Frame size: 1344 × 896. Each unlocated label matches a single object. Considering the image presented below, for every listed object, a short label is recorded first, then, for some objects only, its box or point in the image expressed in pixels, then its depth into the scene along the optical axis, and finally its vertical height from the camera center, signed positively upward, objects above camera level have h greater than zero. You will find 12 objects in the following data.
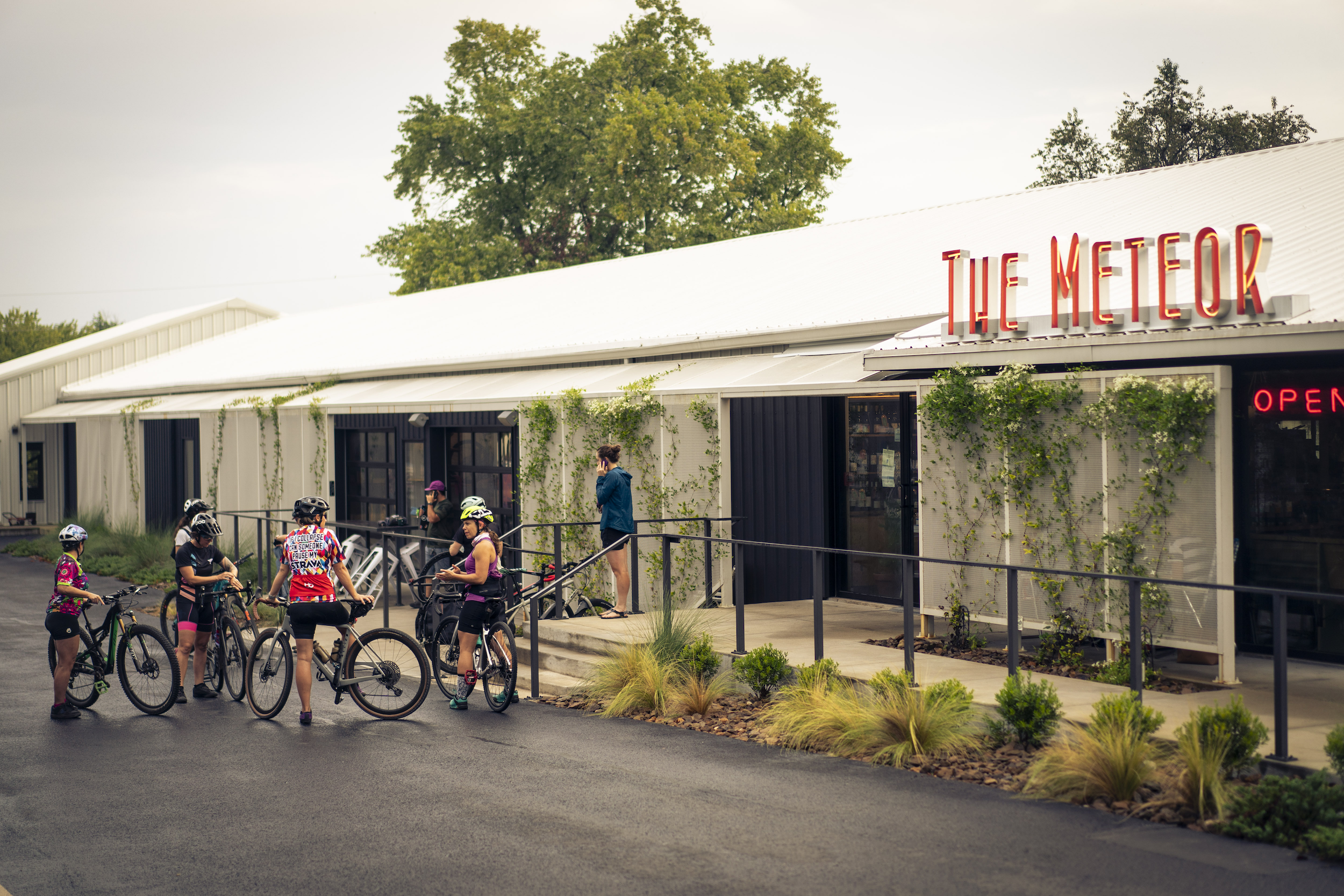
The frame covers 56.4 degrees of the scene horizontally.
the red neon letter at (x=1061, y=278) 9.91 +1.18
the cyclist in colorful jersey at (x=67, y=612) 10.10 -1.41
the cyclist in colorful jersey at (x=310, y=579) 9.47 -1.09
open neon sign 9.28 +0.17
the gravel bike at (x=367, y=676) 9.77 -1.89
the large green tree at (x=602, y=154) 41.44 +9.64
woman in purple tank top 9.98 -1.24
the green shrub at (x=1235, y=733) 6.57 -1.62
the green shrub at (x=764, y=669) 9.60 -1.84
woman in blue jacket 12.33 -0.77
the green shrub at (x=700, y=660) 10.00 -1.83
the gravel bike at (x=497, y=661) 10.05 -1.83
